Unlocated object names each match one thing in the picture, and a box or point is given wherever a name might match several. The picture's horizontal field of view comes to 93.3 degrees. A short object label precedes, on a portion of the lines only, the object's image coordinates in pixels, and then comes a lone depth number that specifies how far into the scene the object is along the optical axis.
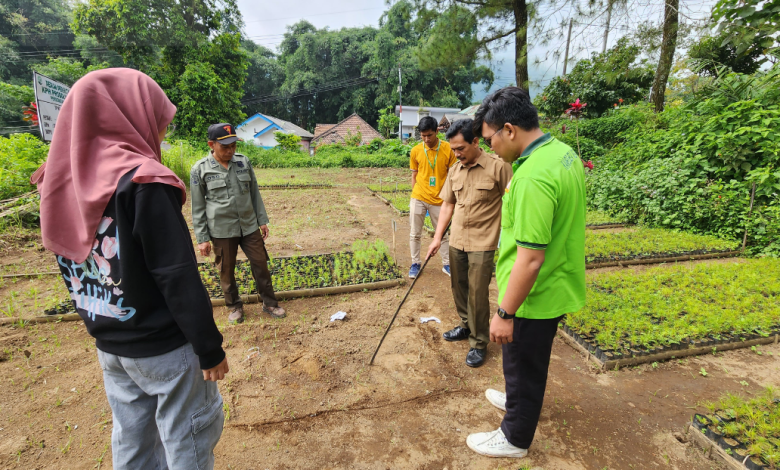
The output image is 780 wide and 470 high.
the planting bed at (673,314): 3.26
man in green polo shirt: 1.70
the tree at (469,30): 9.23
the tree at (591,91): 15.62
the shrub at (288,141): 27.28
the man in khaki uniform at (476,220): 2.95
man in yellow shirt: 4.52
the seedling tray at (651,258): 5.24
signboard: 3.40
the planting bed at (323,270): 4.56
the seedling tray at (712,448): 2.10
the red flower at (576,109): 7.28
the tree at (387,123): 32.09
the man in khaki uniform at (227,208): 3.47
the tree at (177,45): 20.05
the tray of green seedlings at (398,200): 8.85
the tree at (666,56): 8.16
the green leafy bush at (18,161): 6.98
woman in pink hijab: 1.23
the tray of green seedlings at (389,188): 11.94
